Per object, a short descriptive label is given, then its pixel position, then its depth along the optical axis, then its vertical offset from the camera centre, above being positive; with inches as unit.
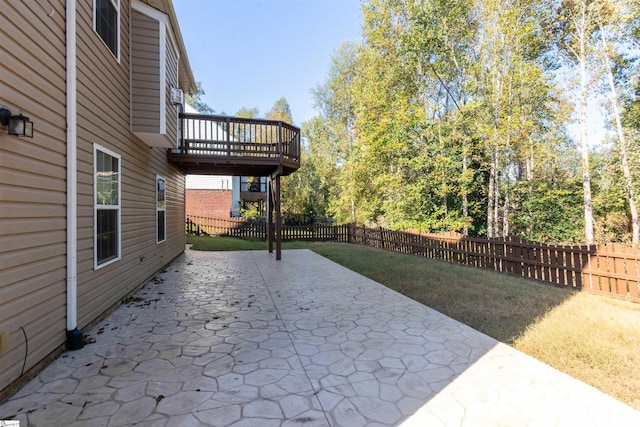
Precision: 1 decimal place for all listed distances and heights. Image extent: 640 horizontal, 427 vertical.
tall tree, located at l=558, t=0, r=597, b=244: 396.8 +232.5
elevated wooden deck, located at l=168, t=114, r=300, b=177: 301.0 +71.8
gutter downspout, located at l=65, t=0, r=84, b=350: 119.6 +15.7
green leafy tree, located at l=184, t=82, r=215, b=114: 1296.8 +510.4
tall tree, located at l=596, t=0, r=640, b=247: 374.0 +231.1
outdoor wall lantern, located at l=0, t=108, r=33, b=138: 85.5 +29.6
